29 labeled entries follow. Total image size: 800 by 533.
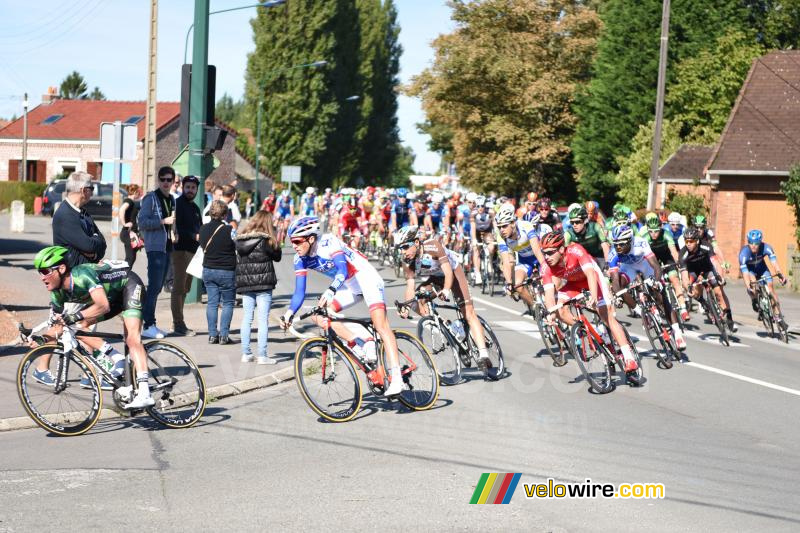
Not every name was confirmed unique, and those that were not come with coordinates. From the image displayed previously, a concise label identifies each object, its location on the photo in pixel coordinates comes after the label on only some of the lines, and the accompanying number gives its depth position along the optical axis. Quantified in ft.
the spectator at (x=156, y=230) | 44.09
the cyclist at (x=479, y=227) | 74.84
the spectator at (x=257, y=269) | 39.93
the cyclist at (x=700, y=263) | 51.88
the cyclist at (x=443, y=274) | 35.81
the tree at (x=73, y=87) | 402.31
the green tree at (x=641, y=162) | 140.36
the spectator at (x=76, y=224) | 33.35
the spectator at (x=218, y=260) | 41.91
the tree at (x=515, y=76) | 186.29
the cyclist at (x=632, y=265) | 42.42
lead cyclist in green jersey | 27.40
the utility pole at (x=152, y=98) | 81.87
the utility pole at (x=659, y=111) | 104.23
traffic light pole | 52.80
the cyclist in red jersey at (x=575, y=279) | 36.14
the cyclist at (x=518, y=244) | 49.93
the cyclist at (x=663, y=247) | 51.24
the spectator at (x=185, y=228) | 46.57
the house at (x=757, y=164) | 105.50
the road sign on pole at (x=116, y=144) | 49.08
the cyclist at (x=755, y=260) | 52.70
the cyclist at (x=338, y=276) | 30.14
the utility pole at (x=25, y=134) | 202.52
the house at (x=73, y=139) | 227.40
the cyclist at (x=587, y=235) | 43.68
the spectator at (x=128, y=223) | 48.83
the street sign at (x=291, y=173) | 189.67
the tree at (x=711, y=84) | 135.03
